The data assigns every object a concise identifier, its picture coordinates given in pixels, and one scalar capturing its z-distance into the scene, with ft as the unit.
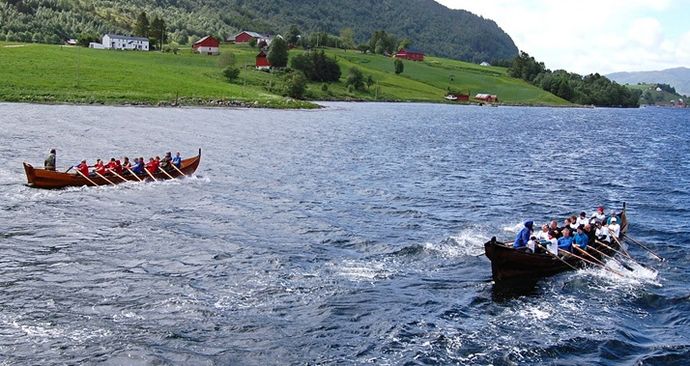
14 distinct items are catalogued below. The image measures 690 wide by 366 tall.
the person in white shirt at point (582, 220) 120.98
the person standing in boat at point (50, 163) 154.49
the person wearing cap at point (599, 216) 129.99
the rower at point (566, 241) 112.06
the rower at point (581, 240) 113.39
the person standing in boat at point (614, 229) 123.44
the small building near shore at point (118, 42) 643.86
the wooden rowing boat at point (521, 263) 99.00
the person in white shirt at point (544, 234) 109.29
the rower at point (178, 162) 173.88
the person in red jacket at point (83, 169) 153.17
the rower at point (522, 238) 105.81
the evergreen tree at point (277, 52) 618.44
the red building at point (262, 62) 627.87
